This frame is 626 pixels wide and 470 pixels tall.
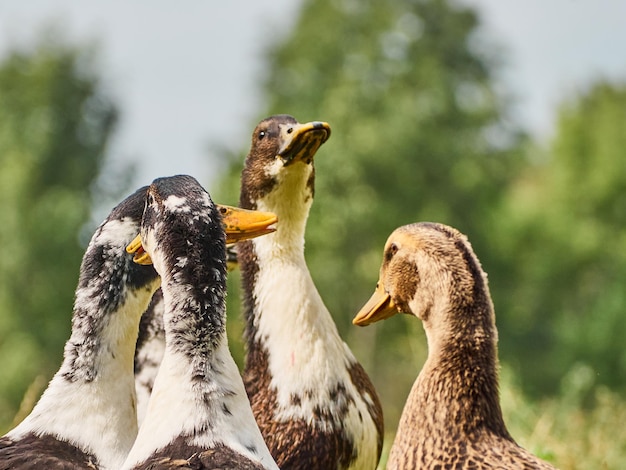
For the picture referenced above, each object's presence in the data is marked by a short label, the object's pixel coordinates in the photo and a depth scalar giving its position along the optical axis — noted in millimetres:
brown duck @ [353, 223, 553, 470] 9461
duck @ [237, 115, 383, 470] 10430
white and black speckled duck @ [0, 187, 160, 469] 9211
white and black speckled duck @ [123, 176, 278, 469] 7906
